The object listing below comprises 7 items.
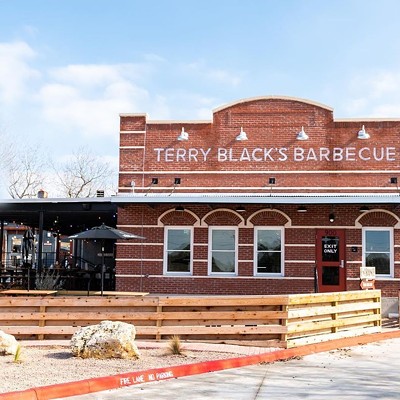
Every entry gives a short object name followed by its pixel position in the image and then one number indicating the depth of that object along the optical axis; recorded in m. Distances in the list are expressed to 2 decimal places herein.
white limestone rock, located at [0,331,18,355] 10.57
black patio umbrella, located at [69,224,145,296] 16.92
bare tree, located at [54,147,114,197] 60.94
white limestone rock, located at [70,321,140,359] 10.52
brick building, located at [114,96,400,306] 19.75
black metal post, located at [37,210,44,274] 20.00
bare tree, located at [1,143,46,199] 57.91
